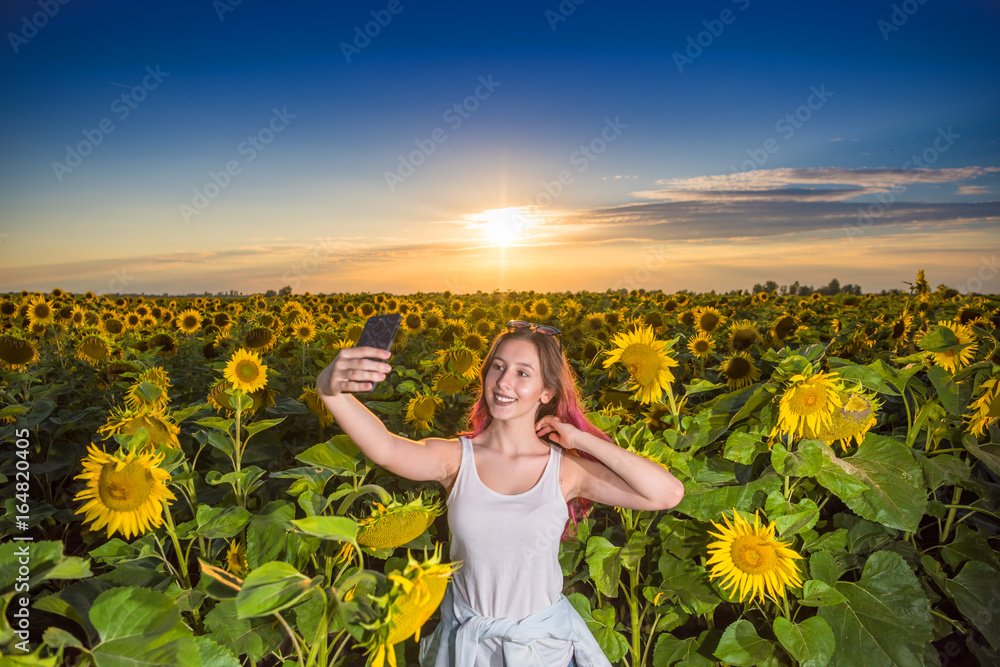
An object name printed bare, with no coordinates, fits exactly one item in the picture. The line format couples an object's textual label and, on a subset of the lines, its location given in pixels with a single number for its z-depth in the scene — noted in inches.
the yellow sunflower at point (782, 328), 271.6
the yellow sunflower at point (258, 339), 244.6
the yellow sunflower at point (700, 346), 247.0
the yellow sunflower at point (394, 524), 70.9
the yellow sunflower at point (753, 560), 92.9
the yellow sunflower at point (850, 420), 98.2
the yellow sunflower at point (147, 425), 96.0
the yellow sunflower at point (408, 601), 55.2
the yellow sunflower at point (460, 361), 202.7
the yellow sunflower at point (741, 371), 179.8
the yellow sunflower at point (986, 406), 108.7
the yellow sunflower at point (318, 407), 171.9
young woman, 98.8
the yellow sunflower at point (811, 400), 95.9
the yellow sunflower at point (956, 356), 120.9
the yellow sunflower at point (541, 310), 424.5
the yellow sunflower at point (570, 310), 409.2
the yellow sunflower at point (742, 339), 259.9
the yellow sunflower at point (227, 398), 152.6
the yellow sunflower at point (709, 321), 312.7
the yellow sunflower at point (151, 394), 101.5
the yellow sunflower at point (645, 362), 114.3
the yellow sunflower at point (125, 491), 78.4
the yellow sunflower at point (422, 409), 161.5
